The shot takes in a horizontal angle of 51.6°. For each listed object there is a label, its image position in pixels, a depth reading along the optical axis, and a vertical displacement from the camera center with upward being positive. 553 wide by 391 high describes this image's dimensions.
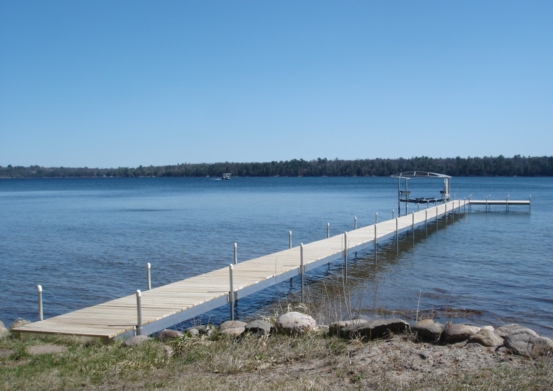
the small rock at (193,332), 9.66 -2.79
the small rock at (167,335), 9.65 -2.80
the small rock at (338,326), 9.19 -2.55
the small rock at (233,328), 9.45 -2.71
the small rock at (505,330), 9.20 -2.74
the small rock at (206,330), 9.66 -2.78
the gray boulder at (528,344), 7.70 -2.45
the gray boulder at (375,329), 8.80 -2.51
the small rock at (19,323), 11.20 -3.00
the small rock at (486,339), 8.22 -2.51
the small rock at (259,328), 9.37 -2.63
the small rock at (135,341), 8.98 -2.70
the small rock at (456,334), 8.55 -2.51
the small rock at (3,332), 10.53 -3.00
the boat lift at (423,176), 43.56 -0.73
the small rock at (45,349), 8.80 -2.80
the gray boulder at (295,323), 9.32 -2.56
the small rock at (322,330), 9.29 -2.71
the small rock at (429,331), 8.62 -2.50
